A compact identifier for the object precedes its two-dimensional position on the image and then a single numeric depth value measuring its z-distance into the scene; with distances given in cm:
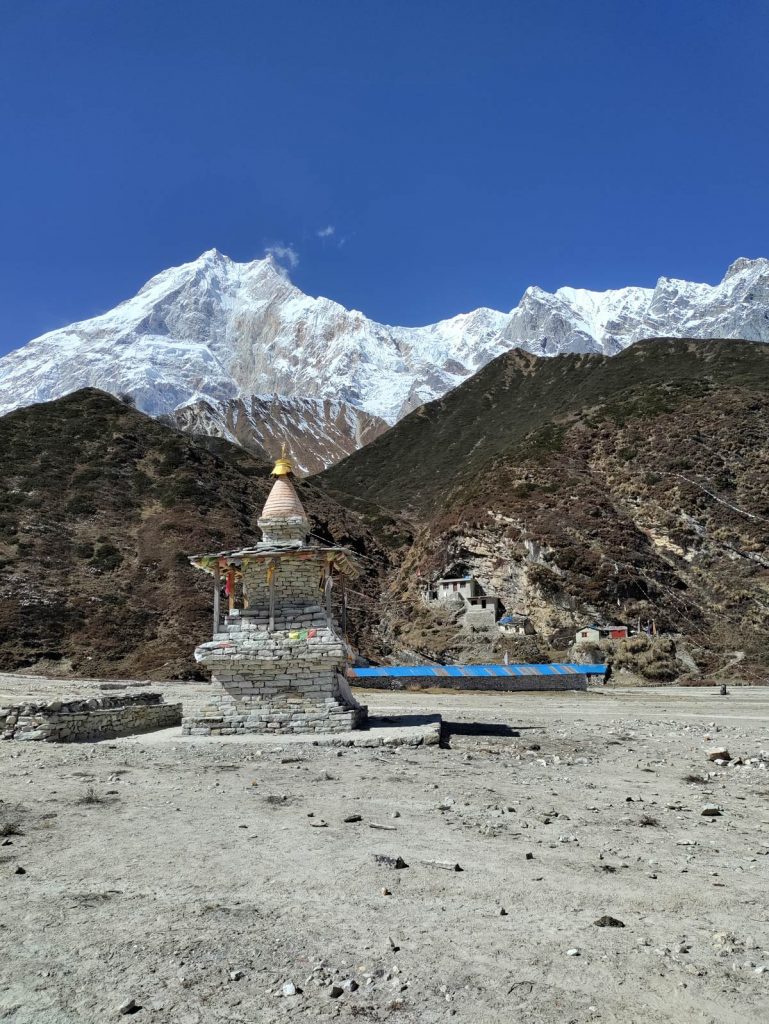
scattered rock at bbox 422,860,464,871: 632
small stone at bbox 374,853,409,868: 639
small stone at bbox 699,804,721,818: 866
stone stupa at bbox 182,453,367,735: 1619
